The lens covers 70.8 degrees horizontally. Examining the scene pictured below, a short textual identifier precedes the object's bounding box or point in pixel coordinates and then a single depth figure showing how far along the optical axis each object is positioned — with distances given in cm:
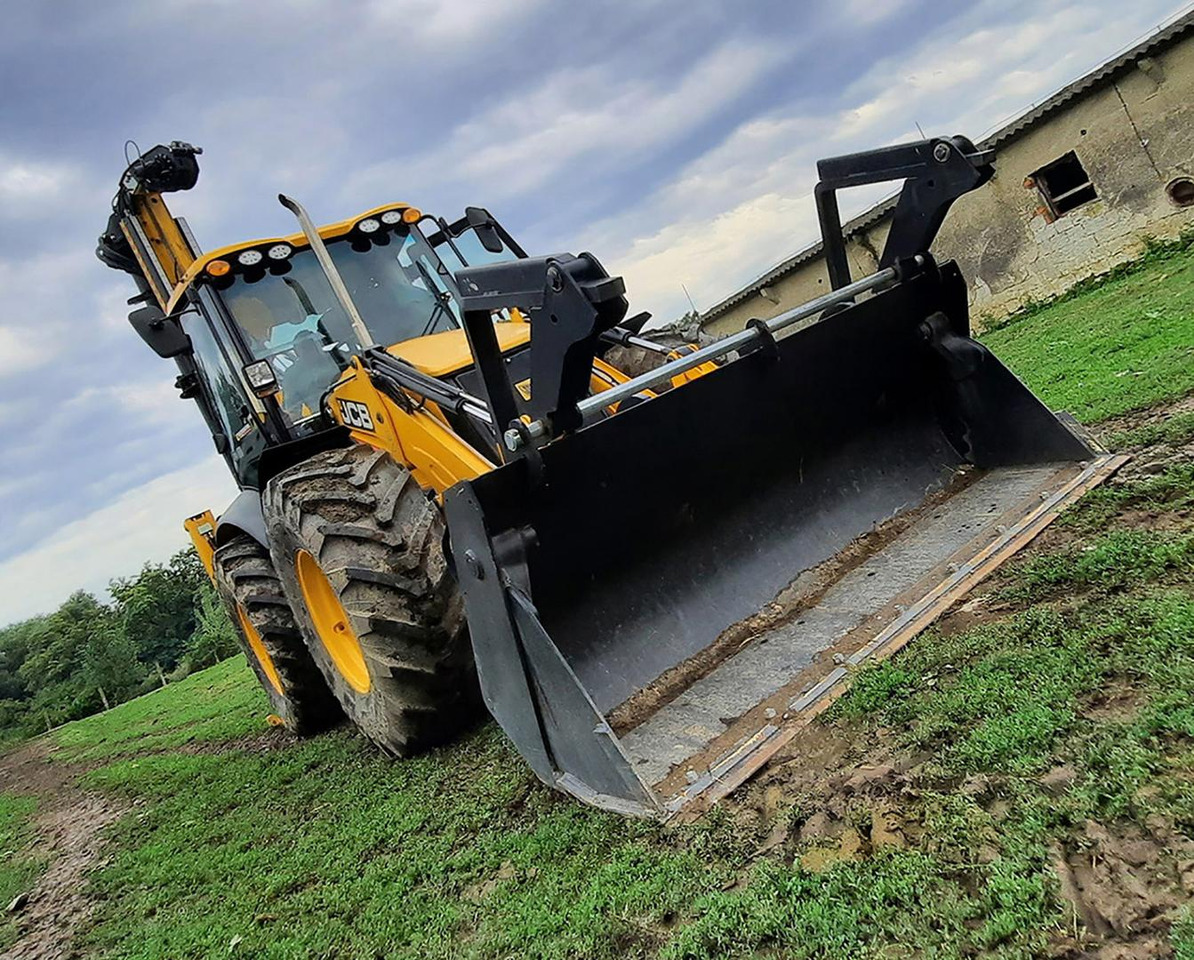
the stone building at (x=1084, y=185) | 1198
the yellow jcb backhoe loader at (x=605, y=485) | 280
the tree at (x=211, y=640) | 2852
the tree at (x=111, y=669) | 2734
